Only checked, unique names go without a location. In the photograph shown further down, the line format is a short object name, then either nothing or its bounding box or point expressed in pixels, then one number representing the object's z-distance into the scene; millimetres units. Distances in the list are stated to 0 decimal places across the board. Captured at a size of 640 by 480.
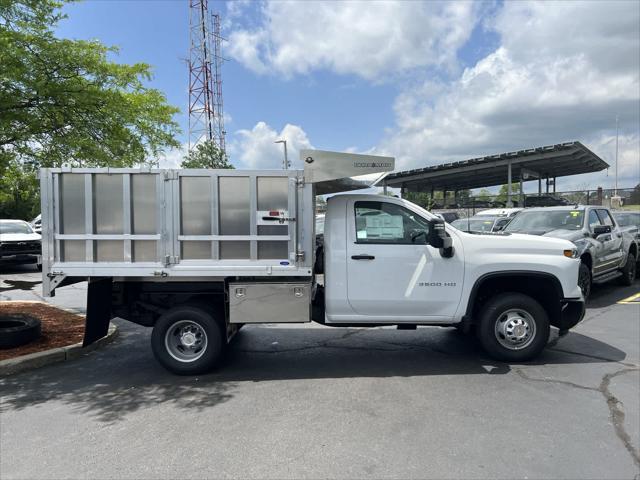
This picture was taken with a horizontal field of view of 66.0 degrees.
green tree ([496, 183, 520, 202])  34928
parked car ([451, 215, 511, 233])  15485
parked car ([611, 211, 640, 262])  12431
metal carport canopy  28453
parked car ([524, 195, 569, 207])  28719
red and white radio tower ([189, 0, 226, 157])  36125
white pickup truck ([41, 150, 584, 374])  5203
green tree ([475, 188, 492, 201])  37125
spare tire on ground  6070
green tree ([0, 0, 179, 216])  5547
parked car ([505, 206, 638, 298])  9141
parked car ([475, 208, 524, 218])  19606
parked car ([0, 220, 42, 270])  14250
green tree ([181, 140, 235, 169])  35250
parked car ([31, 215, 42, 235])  25073
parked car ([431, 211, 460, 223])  22000
